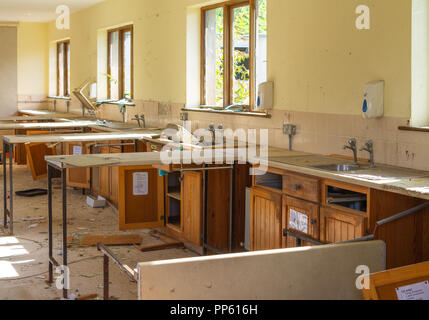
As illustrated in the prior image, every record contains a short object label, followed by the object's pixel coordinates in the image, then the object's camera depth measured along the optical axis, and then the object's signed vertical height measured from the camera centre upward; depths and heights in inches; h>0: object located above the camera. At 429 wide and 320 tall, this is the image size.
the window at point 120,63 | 351.6 +35.6
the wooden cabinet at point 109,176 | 275.3 -27.0
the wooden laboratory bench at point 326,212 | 137.0 -22.8
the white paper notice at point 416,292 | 105.7 -30.3
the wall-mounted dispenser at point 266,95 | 211.6 +9.6
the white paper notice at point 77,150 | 314.8 -15.4
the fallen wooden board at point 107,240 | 220.8 -44.8
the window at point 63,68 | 475.5 +42.7
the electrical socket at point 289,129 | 202.2 -2.4
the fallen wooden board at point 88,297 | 163.9 -48.8
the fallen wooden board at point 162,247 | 212.5 -45.3
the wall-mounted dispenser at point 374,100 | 162.9 +6.1
